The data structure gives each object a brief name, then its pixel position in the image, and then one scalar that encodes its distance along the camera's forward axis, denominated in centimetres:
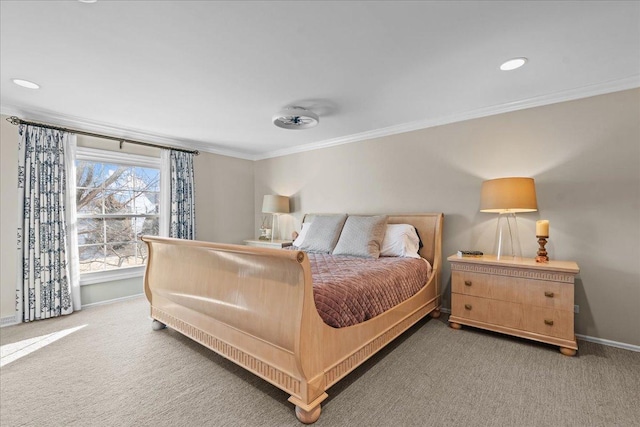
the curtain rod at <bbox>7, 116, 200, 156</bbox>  305
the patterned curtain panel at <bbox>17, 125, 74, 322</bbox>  312
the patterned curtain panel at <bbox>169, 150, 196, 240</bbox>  433
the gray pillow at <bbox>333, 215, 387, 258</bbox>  315
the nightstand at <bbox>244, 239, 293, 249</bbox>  438
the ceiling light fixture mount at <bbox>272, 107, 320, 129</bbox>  300
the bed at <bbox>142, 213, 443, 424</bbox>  158
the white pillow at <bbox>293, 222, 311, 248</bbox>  392
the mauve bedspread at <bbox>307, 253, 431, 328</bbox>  183
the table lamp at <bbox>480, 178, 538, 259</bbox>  254
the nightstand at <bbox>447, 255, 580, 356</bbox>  234
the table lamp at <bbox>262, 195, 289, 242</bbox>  474
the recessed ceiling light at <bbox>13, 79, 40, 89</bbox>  246
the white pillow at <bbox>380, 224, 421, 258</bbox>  323
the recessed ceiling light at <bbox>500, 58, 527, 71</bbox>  215
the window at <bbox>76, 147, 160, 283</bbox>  370
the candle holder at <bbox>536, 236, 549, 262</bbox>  256
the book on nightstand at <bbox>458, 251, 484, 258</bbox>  288
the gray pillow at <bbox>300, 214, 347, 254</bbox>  349
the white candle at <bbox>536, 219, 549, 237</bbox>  256
